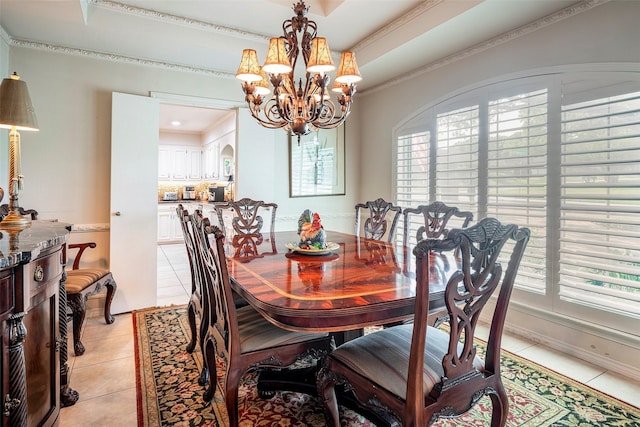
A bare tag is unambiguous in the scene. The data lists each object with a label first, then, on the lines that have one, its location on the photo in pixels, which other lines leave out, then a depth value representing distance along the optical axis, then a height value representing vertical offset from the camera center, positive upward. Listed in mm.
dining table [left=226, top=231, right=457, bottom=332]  1286 -331
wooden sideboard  1101 -420
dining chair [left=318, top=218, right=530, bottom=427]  1178 -593
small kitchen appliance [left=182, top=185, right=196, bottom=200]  8531 +418
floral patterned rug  1818 -1093
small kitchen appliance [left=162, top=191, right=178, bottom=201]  8289 +332
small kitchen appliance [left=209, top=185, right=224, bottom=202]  7242 +335
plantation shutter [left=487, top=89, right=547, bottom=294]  2768 +345
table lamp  1685 +464
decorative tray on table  2166 -250
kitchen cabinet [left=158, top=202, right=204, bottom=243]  7652 -340
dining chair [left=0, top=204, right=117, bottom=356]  2557 -626
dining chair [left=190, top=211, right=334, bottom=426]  1518 -610
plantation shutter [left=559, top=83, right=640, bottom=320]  2256 +75
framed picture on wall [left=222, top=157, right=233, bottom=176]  7609 +971
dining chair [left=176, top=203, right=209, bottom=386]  2039 -568
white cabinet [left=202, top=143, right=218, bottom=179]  7902 +1162
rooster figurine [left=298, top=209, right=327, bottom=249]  2197 -162
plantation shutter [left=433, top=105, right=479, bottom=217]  3309 +531
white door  3410 +106
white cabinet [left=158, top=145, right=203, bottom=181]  8562 +1195
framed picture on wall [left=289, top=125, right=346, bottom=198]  4516 +618
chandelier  2174 +880
